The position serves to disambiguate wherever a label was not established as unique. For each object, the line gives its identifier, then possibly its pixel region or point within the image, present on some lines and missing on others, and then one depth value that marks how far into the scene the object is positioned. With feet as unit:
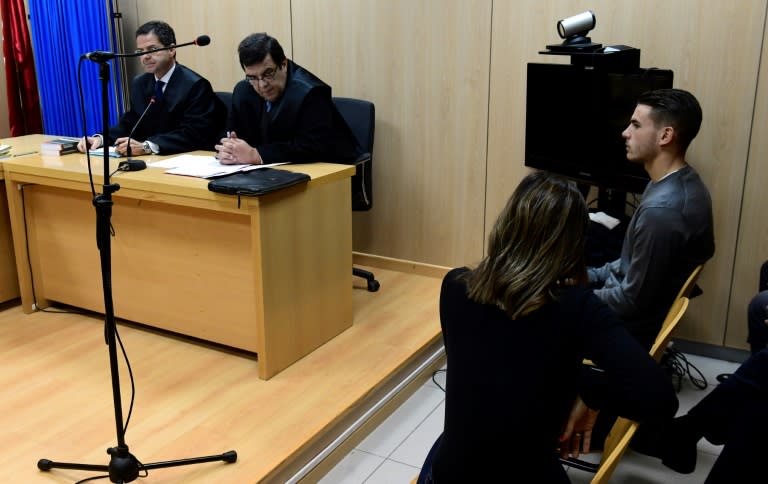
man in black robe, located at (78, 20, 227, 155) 11.44
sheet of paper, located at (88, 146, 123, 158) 10.73
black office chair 11.78
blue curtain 14.52
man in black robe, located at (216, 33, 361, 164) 9.95
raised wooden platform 7.63
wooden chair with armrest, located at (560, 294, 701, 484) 5.20
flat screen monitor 9.70
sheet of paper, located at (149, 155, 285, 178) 9.33
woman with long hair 4.75
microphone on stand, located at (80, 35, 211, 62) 6.23
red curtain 14.96
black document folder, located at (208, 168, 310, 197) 8.30
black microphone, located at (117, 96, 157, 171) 9.68
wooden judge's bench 8.91
